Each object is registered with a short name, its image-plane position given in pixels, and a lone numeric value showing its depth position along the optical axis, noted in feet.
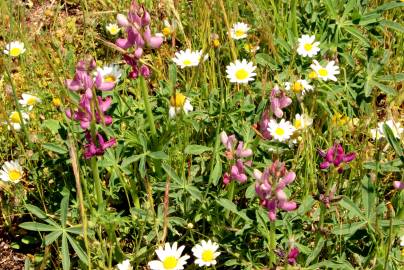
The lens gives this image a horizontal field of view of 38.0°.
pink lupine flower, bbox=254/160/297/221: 5.81
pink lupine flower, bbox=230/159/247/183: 7.07
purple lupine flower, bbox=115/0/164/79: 6.93
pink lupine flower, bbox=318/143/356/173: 6.57
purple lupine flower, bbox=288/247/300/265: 6.33
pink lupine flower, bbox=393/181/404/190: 6.92
